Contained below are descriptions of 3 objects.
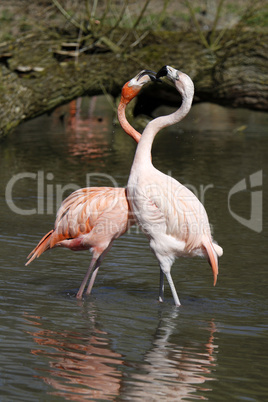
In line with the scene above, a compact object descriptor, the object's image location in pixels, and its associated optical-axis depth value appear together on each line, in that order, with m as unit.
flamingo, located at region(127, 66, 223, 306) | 9.02
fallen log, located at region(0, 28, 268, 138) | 19.87
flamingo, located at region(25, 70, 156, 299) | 9.31
